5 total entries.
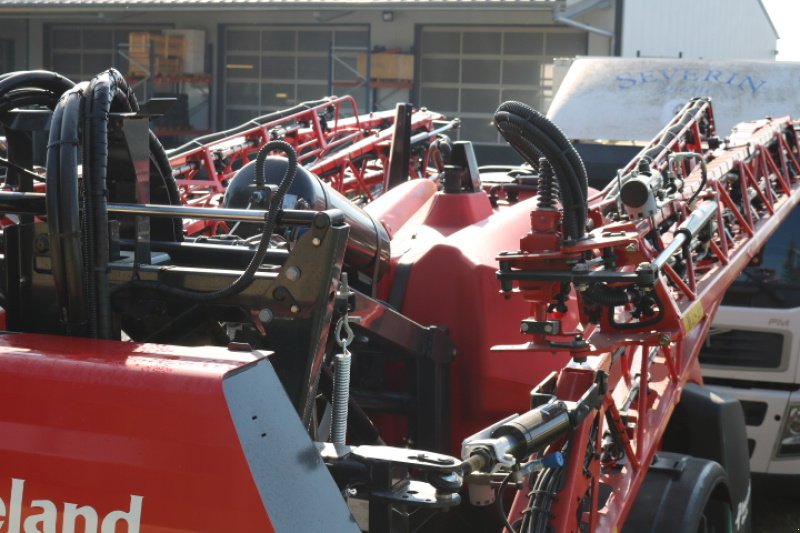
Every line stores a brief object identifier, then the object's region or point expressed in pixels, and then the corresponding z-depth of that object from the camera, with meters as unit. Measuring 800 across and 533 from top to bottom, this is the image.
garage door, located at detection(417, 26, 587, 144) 26.30
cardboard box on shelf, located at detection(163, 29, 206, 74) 27.73
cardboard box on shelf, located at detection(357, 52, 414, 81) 26.47
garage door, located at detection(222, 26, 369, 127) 28.14
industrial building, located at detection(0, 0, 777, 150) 25.16
